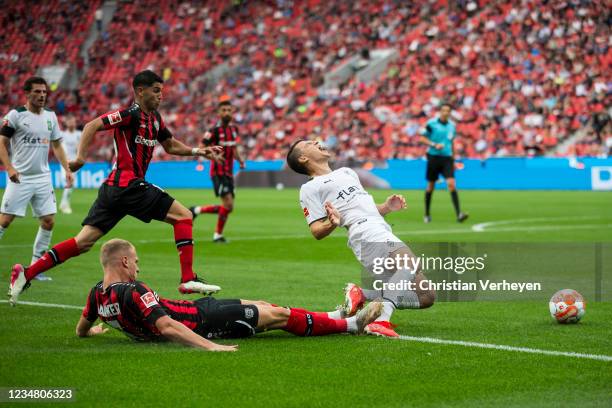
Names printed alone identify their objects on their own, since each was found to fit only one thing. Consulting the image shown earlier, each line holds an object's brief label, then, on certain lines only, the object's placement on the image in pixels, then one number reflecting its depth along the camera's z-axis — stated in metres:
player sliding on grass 13.59
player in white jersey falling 15.48
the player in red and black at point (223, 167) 34.22
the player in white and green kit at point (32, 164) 23.53
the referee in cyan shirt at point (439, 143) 41.94
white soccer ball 16.28
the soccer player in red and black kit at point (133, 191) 19.12
